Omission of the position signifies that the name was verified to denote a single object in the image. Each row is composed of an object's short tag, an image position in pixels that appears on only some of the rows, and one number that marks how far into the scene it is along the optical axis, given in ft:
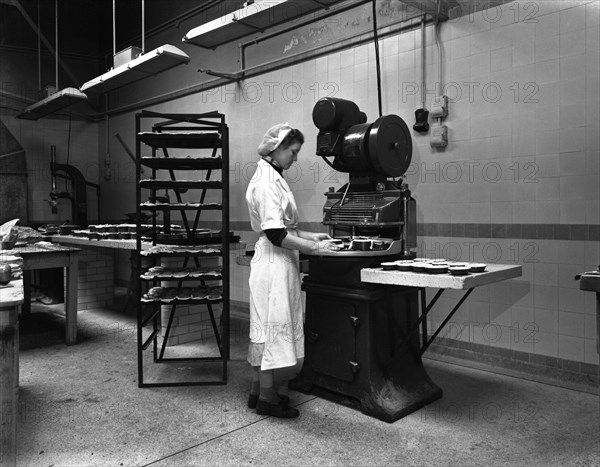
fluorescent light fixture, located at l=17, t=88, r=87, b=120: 19.58
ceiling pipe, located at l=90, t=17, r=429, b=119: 14.14
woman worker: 9.55
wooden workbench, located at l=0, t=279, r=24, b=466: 7.22
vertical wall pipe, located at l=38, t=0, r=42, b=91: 24.98
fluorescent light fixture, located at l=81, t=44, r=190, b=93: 14.06
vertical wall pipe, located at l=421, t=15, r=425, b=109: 13.57
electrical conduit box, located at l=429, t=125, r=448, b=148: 13.19
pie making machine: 9.93
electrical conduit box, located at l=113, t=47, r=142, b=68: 15.72
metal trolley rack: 11.39
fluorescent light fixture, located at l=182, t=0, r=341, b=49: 11.43
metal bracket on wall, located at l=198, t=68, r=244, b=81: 18.92
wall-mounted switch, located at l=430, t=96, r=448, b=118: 13.10
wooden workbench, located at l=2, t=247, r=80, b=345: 14.69
